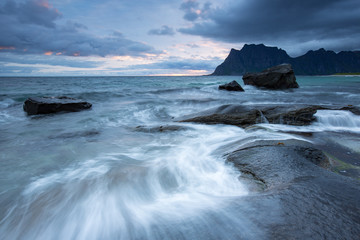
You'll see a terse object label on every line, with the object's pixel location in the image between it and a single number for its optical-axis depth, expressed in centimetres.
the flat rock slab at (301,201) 145
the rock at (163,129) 631
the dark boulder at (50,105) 927
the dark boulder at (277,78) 2319
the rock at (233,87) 2193
